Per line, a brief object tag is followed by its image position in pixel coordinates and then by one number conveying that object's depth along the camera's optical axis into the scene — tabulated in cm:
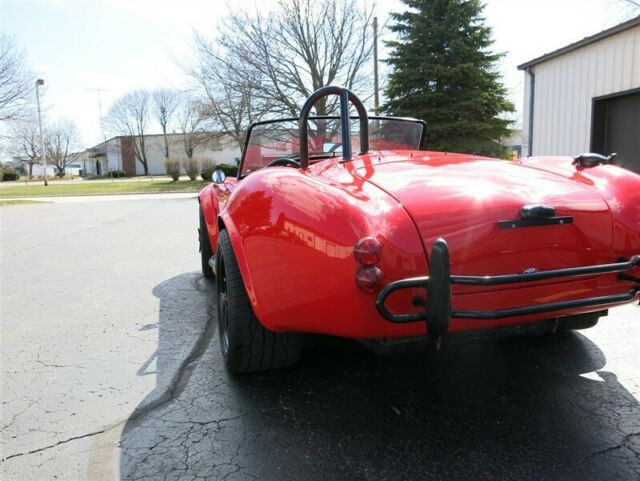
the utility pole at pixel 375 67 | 2272
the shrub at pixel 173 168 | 3512
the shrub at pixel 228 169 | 2920
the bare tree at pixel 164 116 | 6284
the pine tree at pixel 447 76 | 1889
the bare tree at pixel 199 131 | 2700
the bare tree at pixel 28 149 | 6022
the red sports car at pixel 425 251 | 188
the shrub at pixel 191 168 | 3491
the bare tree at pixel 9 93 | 1958
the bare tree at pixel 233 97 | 2420
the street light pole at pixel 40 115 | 2921
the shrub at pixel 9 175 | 5781
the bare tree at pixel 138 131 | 6319
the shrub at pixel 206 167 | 3328
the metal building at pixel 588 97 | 856
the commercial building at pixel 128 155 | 6419
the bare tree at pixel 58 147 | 6925
